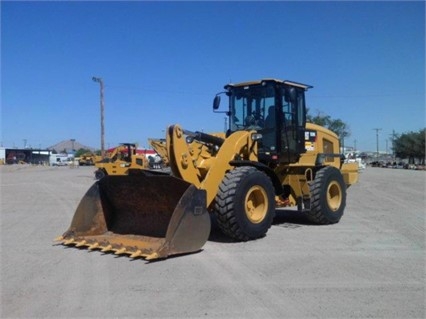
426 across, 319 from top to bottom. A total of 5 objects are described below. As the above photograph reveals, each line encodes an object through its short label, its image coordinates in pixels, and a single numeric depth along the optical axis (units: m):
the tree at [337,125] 60.59
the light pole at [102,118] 38.75
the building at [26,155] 119.38
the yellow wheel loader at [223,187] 7.48
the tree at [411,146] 87.44
